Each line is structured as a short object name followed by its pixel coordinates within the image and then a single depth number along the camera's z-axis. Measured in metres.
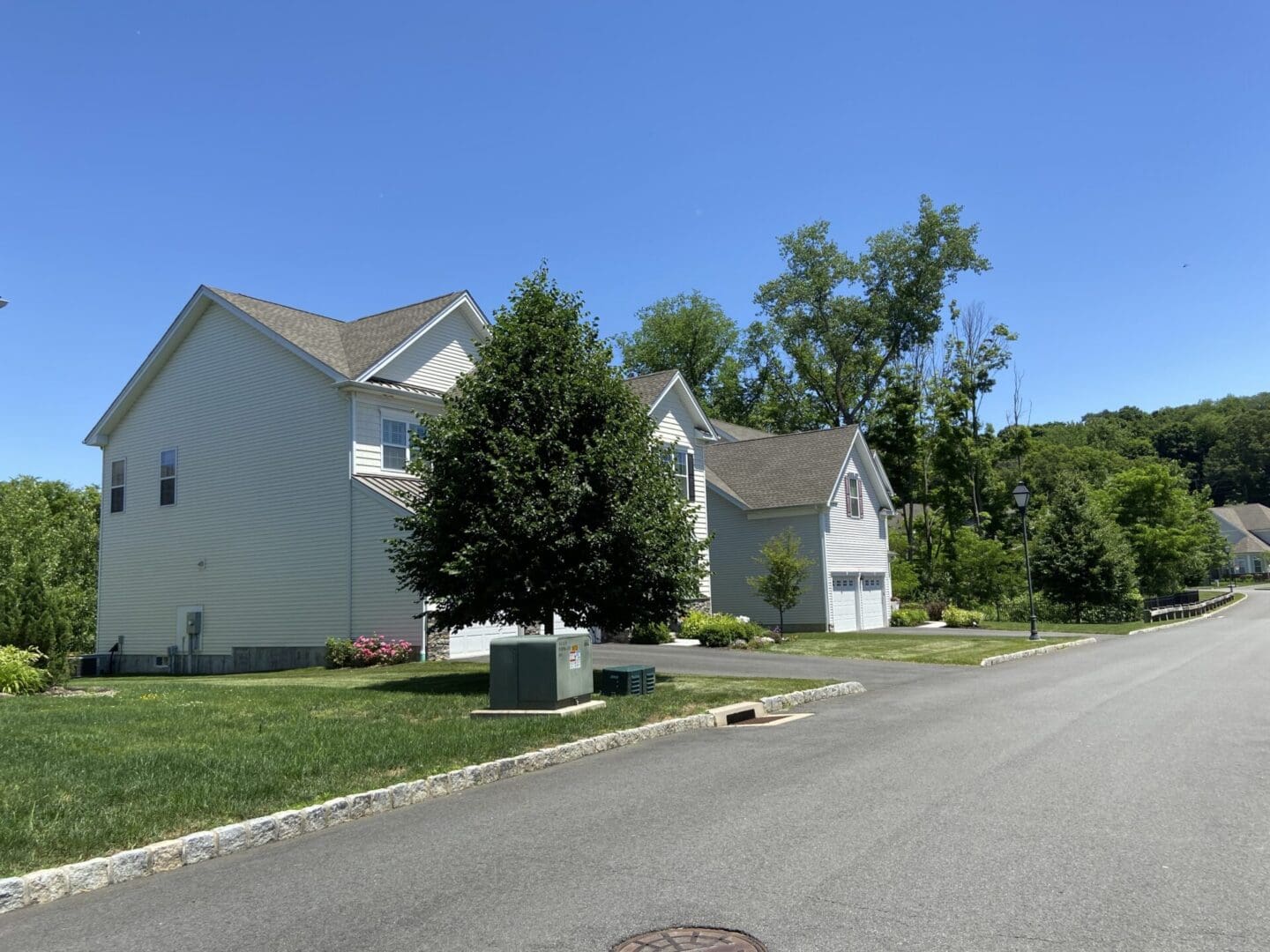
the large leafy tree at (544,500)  15.61
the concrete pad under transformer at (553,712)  12.41
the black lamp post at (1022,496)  28.44
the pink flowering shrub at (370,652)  21.66
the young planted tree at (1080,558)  38.47
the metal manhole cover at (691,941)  4.63
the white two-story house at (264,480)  22.97
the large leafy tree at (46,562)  16.88
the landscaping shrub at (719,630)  27.06
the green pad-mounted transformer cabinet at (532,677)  12.72
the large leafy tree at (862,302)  56.81
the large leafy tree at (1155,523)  47.81
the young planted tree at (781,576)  28.92
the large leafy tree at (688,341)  65.62
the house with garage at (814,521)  33.88
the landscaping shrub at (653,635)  26.75
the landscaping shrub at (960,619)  36.13
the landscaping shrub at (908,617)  37.56
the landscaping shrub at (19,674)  15.41
